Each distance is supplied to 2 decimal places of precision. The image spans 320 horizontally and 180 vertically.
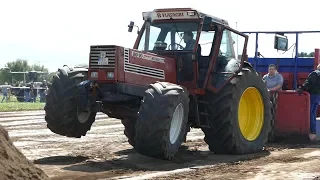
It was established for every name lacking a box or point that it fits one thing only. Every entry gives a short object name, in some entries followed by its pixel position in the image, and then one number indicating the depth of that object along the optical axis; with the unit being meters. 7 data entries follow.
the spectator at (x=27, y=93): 35.41
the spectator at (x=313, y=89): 11.88
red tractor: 8.16
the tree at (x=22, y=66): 90.96
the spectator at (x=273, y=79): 12.45
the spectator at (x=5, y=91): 33.18
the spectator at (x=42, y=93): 34.92
